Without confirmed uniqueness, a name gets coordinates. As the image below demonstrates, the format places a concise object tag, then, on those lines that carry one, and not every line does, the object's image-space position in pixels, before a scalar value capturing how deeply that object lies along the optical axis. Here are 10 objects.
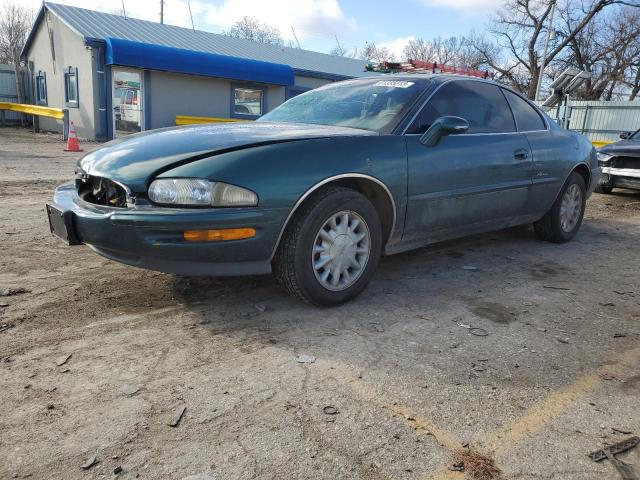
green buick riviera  2.94
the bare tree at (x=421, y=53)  51.04
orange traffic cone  13.95
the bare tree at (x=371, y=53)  54.78
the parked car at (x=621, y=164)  9.03
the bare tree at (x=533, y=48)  34.35
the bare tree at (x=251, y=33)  49.78
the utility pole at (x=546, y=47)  28.92
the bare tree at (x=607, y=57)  34.94
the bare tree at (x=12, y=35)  30.96
